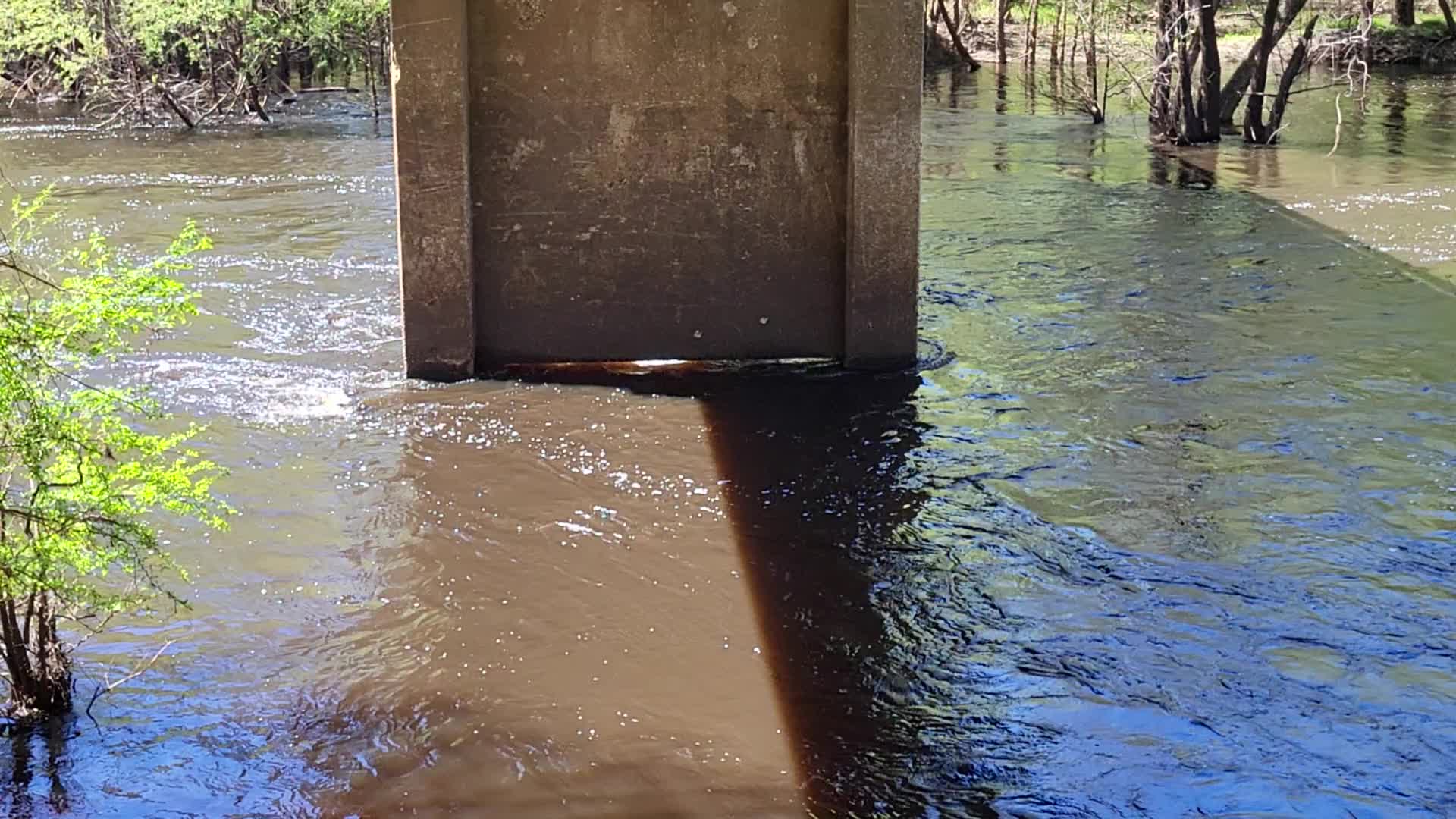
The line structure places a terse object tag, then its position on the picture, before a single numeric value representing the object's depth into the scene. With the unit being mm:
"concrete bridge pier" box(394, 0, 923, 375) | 9305
